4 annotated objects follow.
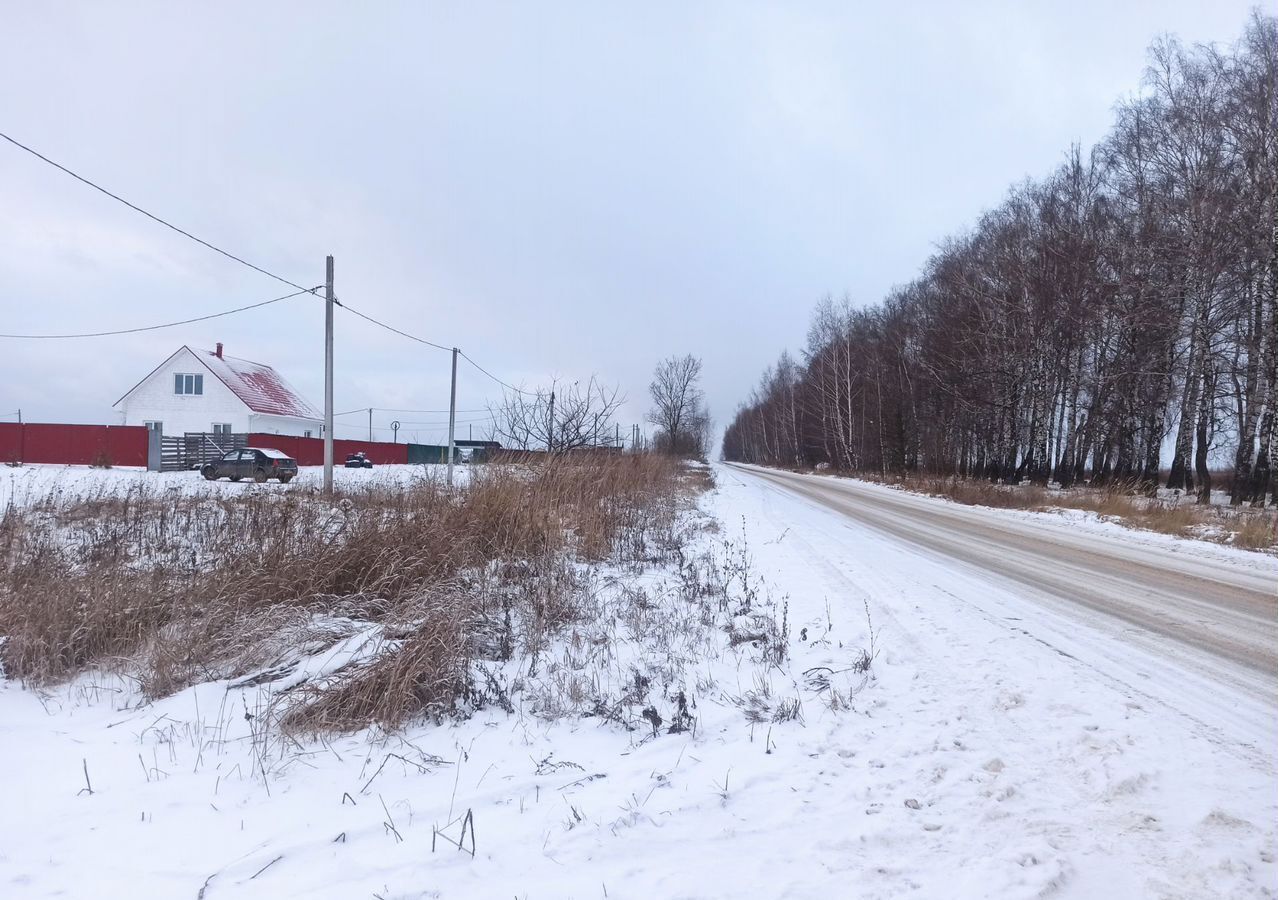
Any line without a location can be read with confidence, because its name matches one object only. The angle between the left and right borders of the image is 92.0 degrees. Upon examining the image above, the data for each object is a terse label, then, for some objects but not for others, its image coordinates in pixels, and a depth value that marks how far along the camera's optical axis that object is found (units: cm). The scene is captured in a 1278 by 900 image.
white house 3569
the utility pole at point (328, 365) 1652
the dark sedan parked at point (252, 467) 2550
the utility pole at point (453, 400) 2719
